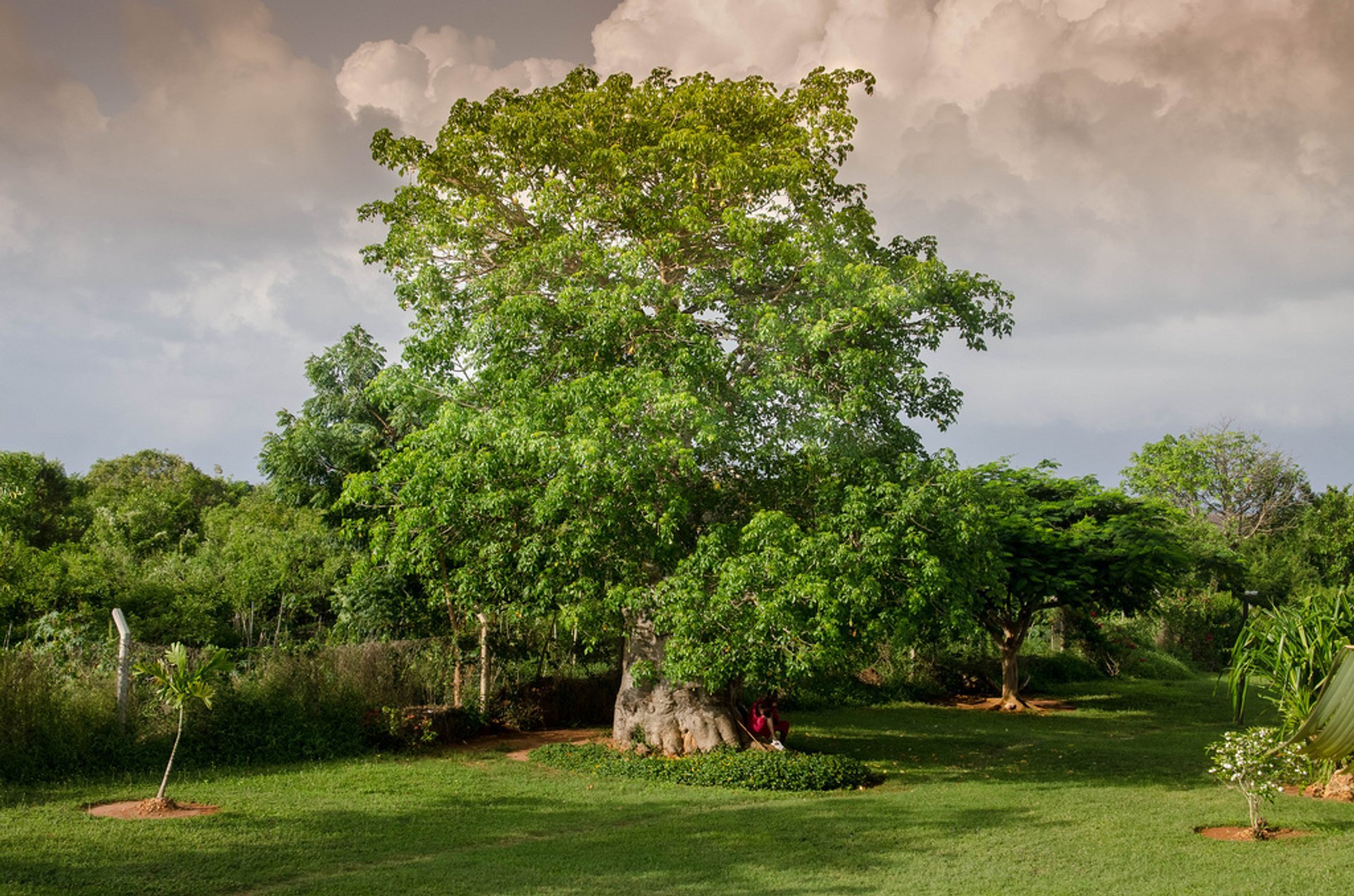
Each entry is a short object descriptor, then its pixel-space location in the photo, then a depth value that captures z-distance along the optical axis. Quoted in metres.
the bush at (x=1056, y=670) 26.39
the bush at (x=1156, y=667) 29.98
